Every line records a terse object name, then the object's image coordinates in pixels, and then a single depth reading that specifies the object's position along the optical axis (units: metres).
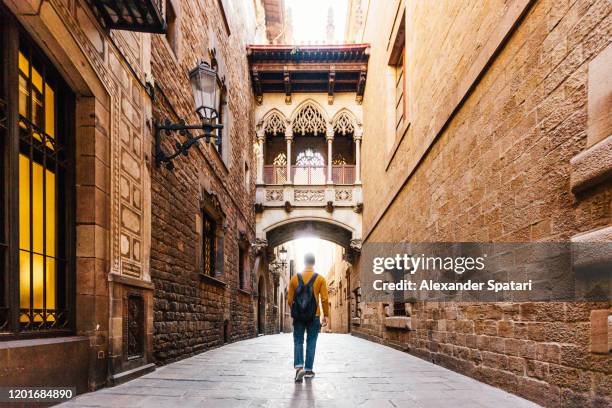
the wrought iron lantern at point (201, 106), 5.87
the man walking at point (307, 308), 4.92
